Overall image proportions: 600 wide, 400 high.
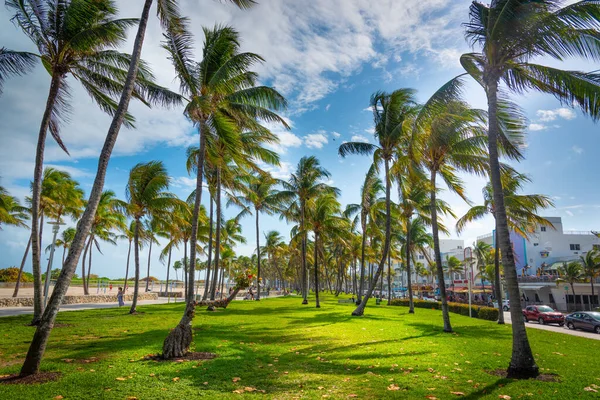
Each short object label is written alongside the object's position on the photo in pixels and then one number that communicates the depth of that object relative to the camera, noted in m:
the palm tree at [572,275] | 40.72
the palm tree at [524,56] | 7.33
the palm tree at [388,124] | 19.81
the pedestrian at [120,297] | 25.04
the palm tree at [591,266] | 38.72
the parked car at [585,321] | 21.31
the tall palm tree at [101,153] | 6.34
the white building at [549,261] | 45.20
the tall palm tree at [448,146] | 12.21
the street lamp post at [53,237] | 14.02
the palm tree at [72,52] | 10.73
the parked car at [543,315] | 26.42
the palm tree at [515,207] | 19.67
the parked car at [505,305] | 38.61
